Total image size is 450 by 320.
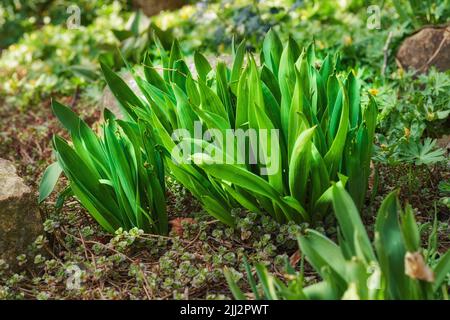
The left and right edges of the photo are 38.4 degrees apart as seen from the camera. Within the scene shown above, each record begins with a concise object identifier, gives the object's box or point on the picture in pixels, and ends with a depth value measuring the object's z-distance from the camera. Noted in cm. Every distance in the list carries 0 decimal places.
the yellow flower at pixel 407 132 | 274
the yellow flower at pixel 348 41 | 410
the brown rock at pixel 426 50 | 374
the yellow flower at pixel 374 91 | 337
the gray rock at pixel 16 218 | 227
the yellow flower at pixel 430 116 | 301
